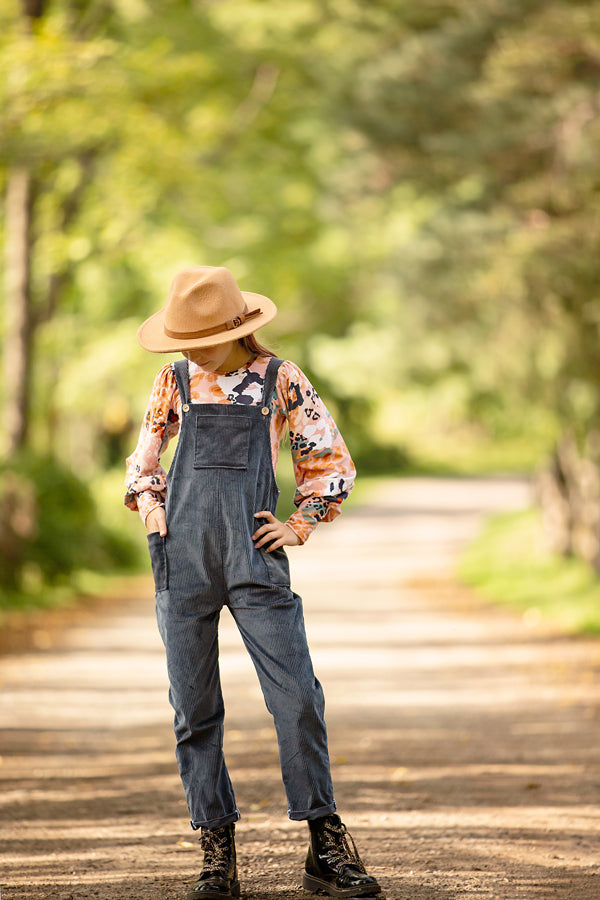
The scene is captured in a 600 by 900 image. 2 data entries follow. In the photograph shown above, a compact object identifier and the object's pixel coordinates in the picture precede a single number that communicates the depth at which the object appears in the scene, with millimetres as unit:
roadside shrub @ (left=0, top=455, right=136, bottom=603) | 24348
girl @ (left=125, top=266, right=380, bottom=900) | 7101
